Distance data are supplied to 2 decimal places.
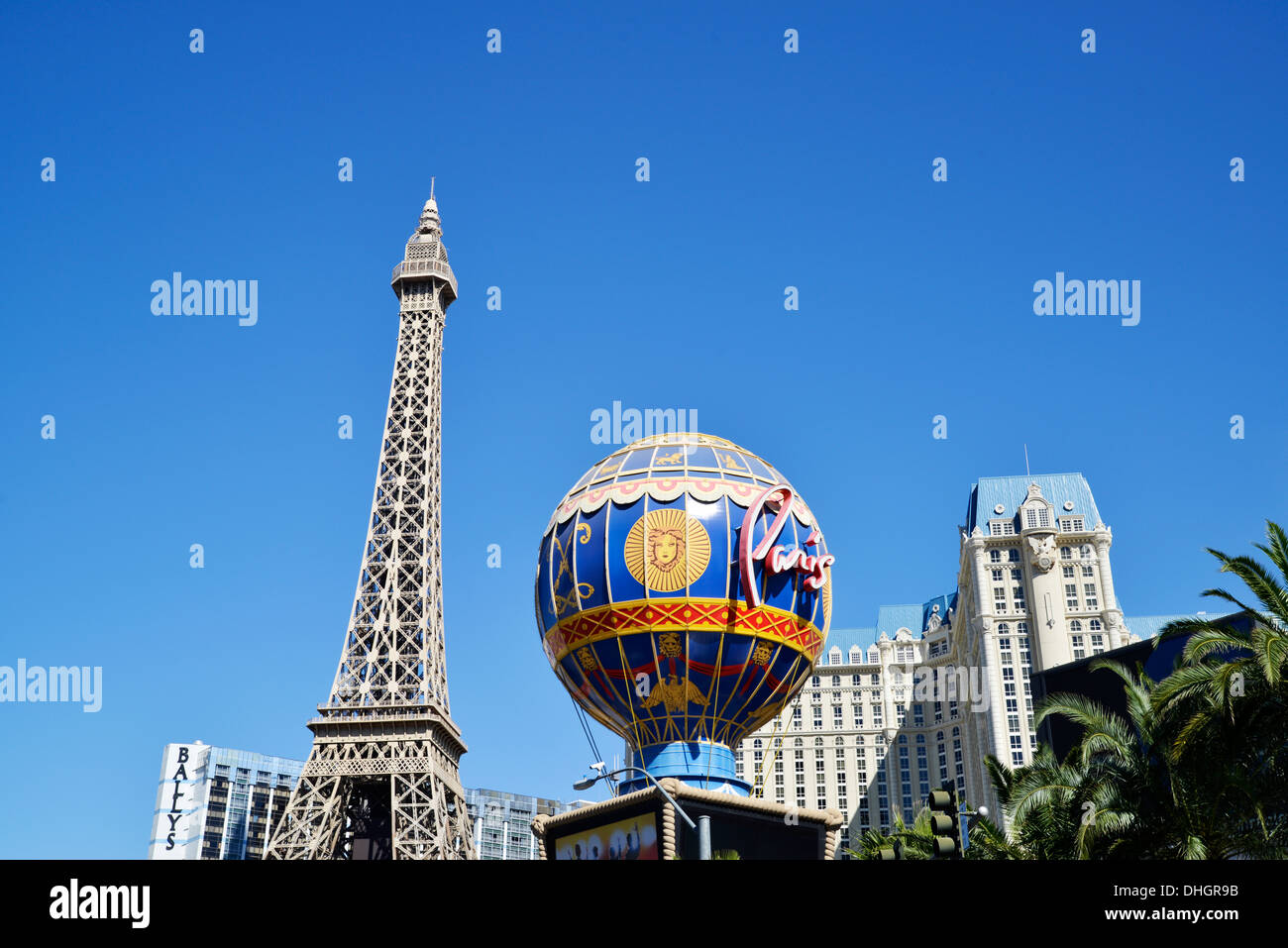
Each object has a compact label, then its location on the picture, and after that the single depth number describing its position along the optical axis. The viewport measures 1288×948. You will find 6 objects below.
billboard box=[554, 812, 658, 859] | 36.81
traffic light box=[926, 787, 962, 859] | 17.73
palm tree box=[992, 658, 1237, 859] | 24.62
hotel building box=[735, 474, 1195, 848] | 116.00
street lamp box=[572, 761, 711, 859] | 21.11
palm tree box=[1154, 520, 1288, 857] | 23.36
